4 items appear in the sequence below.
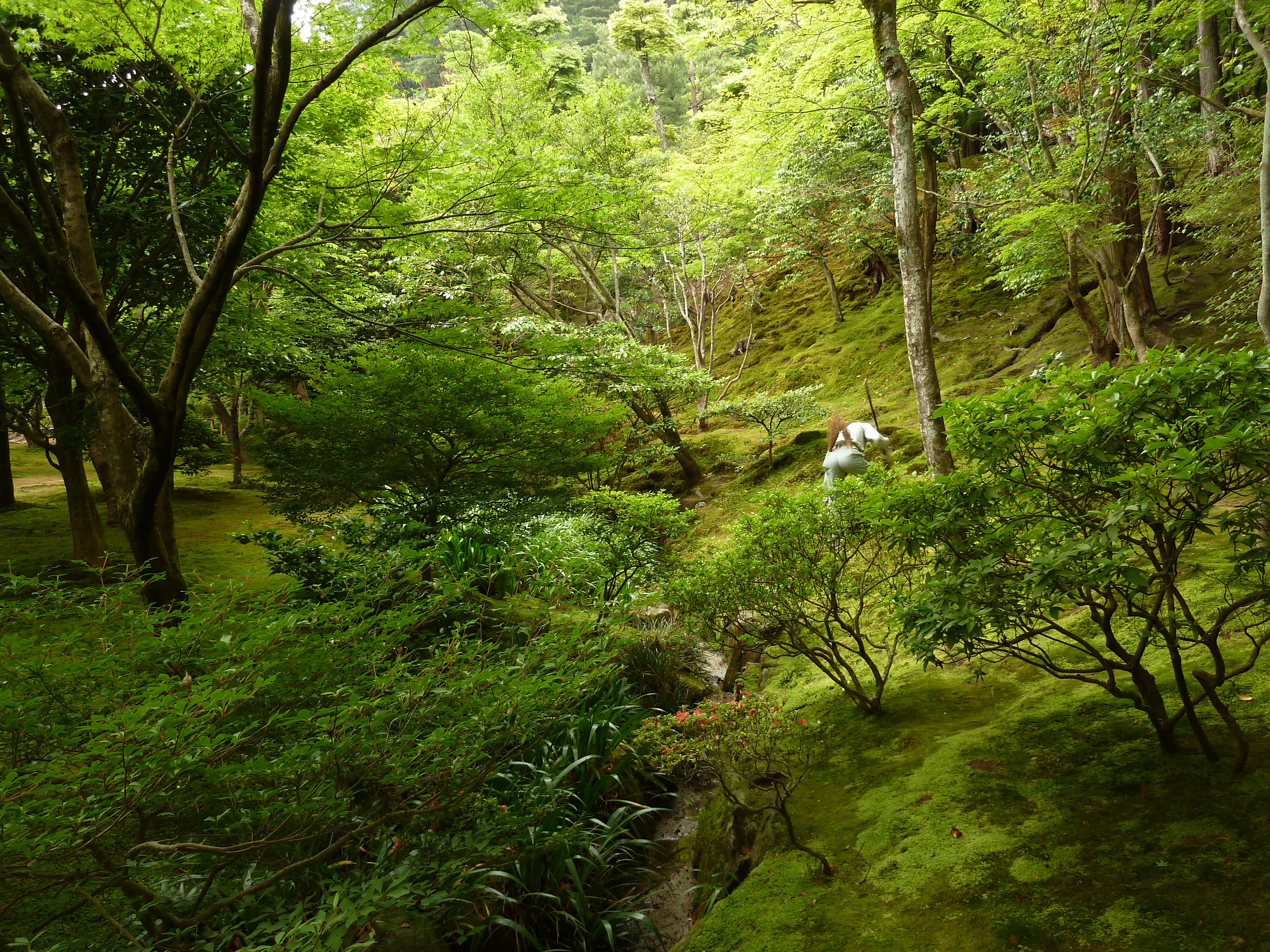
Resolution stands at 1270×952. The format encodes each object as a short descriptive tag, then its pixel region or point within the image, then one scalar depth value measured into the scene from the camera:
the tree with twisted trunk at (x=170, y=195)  3.57
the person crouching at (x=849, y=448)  6.66
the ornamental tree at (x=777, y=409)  12.23
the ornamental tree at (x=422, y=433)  6.64
